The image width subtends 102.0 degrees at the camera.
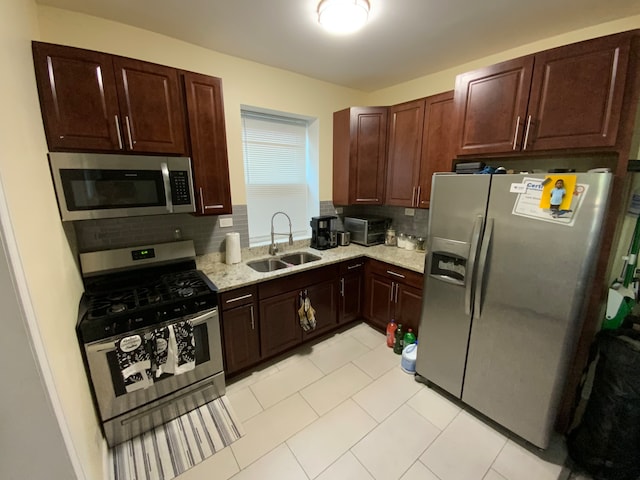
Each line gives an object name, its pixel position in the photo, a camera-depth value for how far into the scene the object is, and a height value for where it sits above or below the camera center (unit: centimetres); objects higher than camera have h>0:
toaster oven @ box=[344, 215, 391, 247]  296 -48
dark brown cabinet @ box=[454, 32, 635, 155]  137 +52
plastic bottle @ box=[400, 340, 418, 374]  217 -142
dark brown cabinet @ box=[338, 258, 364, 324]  266 -107
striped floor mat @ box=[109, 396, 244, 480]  146 -155
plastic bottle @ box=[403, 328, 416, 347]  234 -135
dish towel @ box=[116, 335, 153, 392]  148 -100
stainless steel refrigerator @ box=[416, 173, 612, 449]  131 -58
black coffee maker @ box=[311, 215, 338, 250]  287 -50
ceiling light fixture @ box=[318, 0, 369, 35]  144 +97
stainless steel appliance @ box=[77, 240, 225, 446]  146 -81
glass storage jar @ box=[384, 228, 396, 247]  302 -58
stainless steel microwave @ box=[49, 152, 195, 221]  146 +2
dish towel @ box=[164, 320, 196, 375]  162 -101
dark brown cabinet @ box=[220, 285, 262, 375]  195 -108
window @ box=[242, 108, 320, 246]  265 +17
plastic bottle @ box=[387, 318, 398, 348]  252 -141
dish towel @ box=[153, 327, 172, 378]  158 -97
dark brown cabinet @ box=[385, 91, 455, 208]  231 +37
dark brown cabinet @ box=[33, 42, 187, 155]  140 +51
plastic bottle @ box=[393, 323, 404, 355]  243 -143
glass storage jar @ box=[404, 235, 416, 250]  281 -60
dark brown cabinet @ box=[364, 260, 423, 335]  235 -104
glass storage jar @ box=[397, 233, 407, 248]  288 -59
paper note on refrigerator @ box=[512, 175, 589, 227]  128 -8
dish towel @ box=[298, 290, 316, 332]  234 -112
